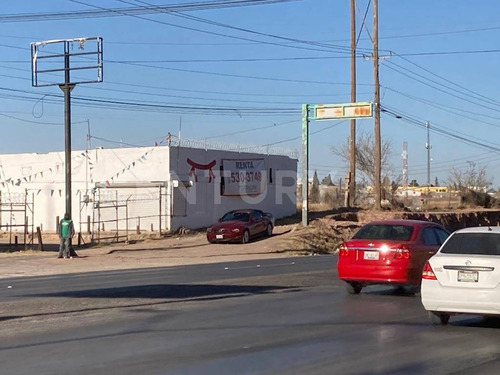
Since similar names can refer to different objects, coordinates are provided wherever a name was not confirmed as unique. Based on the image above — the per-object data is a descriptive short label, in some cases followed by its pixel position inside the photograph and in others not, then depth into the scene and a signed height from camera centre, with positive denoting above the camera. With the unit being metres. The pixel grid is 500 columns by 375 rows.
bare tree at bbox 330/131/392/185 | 72.69 +2.49
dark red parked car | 36.12 -1.96
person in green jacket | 30.75 -2.00
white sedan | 10.84 -1.35
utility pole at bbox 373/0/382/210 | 42.22 +4.82
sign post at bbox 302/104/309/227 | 39.38 +1.91
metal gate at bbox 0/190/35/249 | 47.34 -1.71
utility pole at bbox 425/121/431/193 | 106.69 +3.59
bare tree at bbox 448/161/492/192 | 79.88 +0.36
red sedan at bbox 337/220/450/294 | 14.98 -1.37
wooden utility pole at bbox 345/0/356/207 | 46.75 +6.72
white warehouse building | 42.78 +0.05
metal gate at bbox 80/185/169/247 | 42.53 -1.35
